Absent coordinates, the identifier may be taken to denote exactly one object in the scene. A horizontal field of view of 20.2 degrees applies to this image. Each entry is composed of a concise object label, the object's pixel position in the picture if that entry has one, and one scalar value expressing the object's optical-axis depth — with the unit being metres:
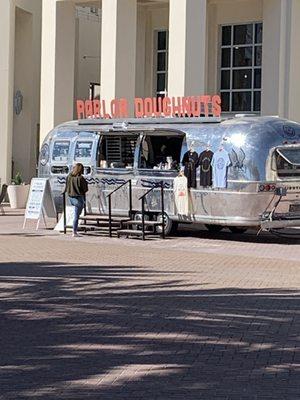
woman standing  19.81
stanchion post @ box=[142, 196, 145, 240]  19.47
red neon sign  21.16
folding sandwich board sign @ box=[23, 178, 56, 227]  21.41
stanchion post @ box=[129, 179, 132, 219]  20.46
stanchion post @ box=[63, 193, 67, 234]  20.64
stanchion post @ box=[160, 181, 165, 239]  19.89
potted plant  28.44
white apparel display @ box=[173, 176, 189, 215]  19.33
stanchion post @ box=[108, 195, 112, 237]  20.16
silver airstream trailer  18.41
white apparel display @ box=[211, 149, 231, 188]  18.73
